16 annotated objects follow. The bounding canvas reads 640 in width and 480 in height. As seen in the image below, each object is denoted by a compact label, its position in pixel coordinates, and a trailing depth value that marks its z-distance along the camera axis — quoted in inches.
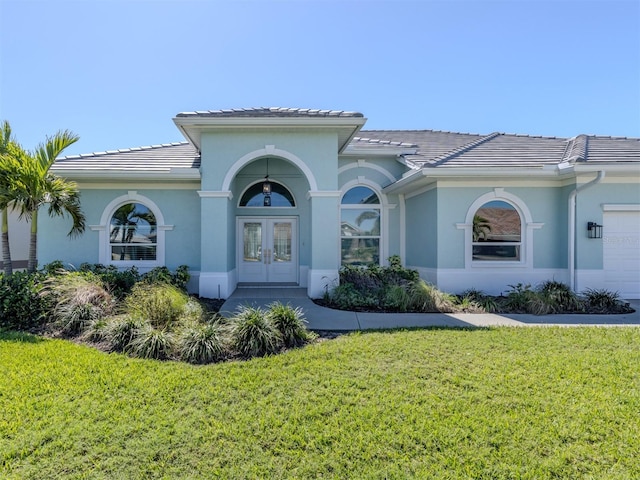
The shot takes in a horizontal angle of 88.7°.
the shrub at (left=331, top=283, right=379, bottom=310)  333.7
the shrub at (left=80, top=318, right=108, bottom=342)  232.4
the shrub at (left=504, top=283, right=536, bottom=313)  333.1
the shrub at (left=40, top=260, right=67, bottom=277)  339.0
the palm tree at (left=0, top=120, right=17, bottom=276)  302.8
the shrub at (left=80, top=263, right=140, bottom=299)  328.5
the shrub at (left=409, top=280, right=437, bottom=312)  327.9
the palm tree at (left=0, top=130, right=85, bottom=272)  301.7
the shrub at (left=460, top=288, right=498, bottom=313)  334.0
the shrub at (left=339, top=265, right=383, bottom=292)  379.7
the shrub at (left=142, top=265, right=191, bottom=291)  351.6
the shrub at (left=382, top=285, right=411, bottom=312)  327.9
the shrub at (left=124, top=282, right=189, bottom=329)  250.2
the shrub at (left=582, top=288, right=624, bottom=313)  333.4
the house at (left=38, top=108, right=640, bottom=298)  373.7
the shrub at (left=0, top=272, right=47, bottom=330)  265.1
